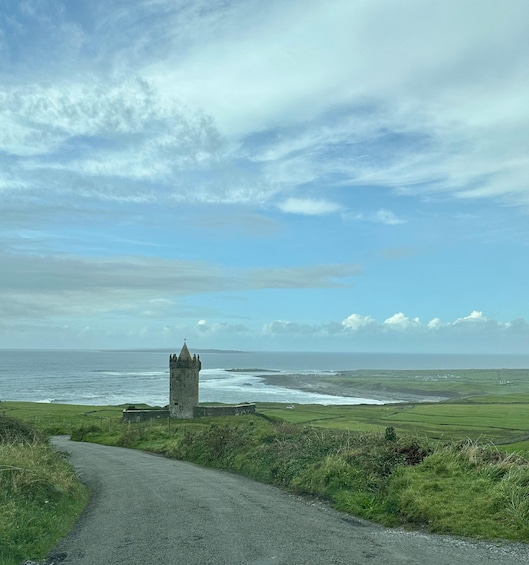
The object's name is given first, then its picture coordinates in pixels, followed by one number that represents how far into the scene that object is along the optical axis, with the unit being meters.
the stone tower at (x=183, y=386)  55.16
